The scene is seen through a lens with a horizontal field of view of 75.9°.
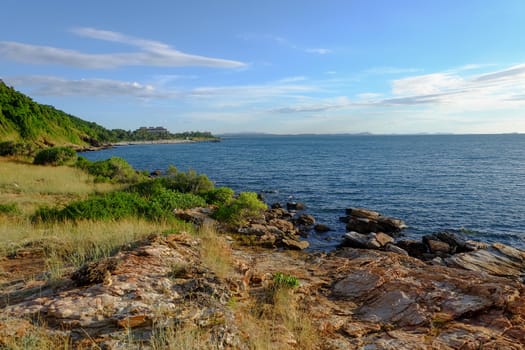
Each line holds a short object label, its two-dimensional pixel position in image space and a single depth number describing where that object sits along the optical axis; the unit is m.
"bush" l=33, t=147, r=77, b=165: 38.66
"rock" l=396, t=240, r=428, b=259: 17.90
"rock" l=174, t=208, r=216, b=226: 16.29
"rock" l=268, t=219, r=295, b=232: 19.55
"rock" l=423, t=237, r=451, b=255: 17.73
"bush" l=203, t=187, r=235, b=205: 23.31
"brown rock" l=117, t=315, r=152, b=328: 4.90
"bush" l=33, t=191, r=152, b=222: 12.90
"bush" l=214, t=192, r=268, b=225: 17.86
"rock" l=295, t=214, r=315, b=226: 23.64
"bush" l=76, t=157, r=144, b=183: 31.11
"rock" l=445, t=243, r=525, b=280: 14.47
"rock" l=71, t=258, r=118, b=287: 5.91
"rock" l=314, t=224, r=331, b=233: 22.04
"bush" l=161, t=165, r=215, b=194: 26.94
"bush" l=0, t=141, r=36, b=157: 43.34
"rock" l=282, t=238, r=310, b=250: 15.84
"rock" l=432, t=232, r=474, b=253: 17.81
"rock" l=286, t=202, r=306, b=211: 28.65
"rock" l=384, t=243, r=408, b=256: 16.72
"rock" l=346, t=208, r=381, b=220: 24.25
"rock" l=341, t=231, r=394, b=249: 17.97
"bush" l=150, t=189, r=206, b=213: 18.45
